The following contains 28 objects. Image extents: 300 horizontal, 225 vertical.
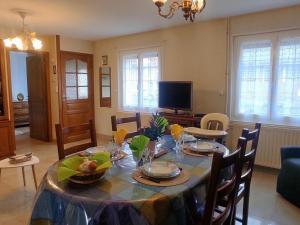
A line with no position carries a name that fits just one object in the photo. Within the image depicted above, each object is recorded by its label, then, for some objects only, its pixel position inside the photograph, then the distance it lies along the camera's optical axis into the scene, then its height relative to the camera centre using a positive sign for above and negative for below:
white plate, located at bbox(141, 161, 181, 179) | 1.55 -0.52
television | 4.09 -0.04
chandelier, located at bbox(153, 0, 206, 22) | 1.99 +0.73
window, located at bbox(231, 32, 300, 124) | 3.46 +0.20
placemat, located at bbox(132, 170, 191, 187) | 1.48 -0.55
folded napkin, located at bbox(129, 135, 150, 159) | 1.69 -0.36
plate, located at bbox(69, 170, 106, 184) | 1.43 -0.50
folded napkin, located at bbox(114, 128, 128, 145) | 1.93 -0.34
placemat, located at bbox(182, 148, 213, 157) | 2.08 -0.52
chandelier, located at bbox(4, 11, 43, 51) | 3.52 +0.78
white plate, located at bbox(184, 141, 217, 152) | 2.13 -0.49
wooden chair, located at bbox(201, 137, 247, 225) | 1.27 -0.55
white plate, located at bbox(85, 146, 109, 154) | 2.04 -0.48
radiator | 3.48 -0.72
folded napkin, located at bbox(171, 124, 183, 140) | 2.16 -0.34
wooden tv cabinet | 3.96 -0.43
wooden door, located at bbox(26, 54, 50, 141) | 5.45 -0.07
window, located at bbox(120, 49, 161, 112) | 4.96 +0.28
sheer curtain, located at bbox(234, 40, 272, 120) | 3.67 +0.19
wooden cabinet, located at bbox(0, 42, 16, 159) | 4.42 -0.46
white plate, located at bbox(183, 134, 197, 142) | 2.50 -0.48
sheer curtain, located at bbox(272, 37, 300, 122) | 3.42 +0.16
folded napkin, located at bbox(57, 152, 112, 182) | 1.41 -0.44
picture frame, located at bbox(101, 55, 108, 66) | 5.71 +0.78
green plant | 2.01 -0.30
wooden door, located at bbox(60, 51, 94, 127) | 5.49 +0.10
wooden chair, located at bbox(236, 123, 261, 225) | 1.88 -0.65
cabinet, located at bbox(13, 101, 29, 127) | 7.18 -0.60
